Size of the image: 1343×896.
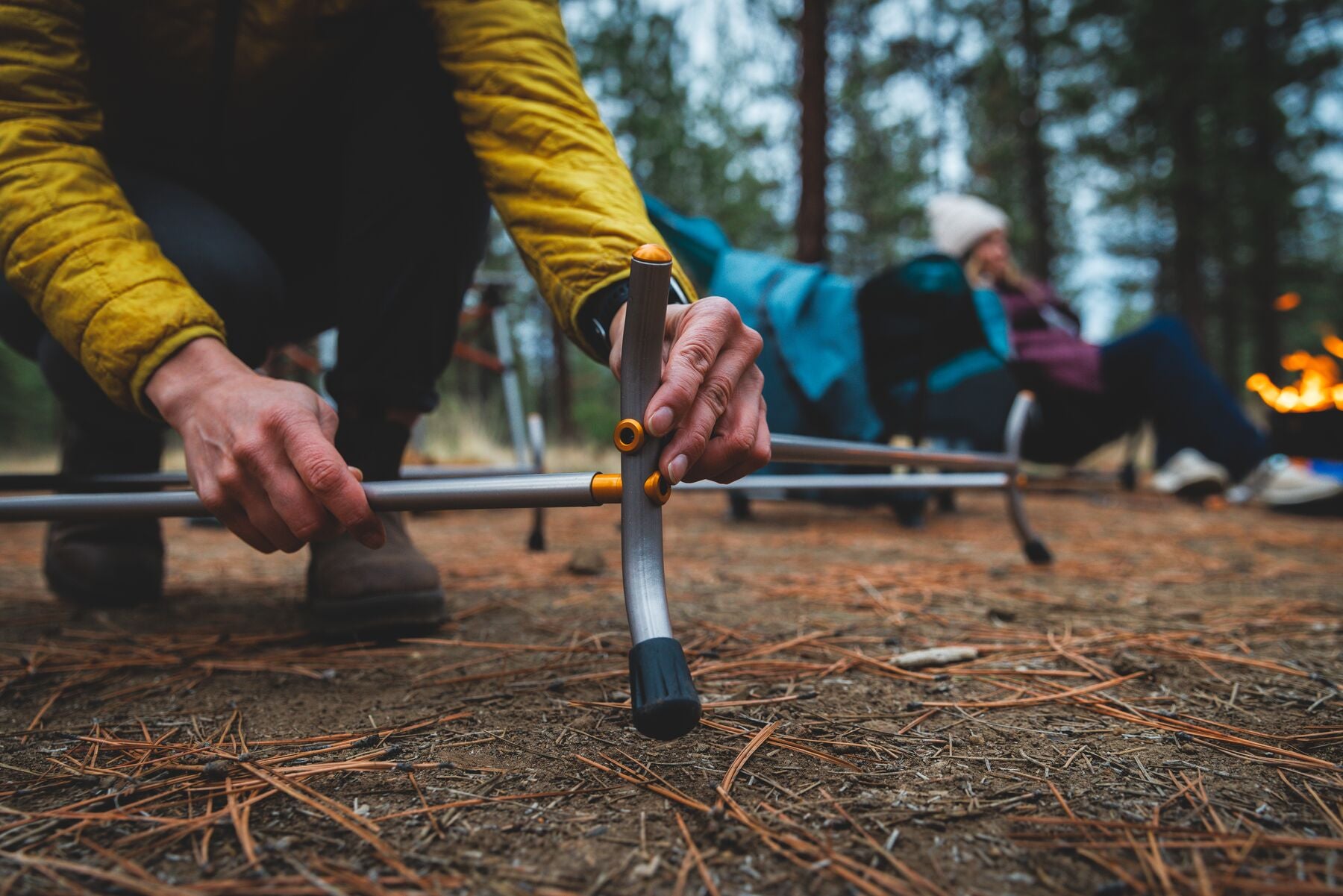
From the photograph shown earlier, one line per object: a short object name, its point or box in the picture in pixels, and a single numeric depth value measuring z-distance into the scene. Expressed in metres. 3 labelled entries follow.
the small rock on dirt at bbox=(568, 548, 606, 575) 1.63
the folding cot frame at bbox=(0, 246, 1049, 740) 0.59
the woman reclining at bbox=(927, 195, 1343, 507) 2.96
